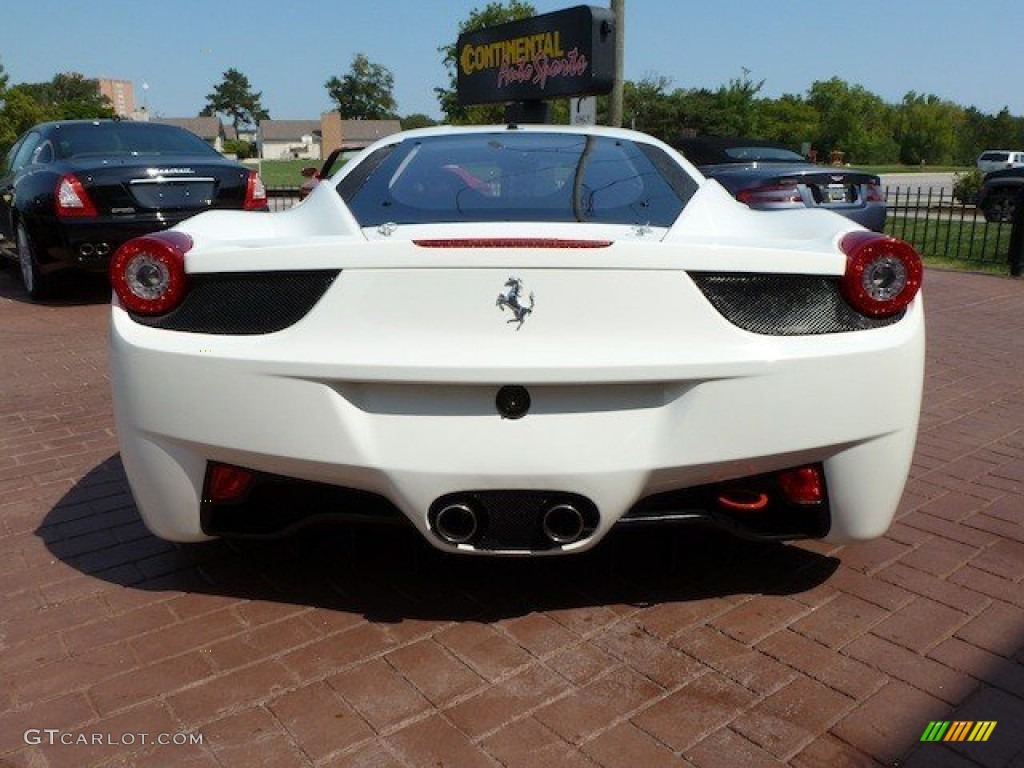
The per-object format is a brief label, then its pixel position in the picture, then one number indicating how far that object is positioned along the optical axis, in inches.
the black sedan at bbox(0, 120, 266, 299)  291.3
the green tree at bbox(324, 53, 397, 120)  5935.0
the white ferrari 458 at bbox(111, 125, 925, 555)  84.7
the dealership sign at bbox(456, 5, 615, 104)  633.0
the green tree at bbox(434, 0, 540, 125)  2812.5
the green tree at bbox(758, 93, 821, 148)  2768.2
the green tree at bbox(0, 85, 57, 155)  2041.1
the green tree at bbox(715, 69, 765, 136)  2329.0
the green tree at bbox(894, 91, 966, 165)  3253.0
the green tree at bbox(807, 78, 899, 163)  2938.0
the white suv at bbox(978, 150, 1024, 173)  1808.6
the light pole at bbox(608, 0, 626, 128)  601.3
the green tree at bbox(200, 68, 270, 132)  6855.3
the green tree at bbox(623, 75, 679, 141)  2751.0
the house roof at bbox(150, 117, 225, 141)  5595.5
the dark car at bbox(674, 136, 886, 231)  371.6
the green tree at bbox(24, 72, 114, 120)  4879.4
